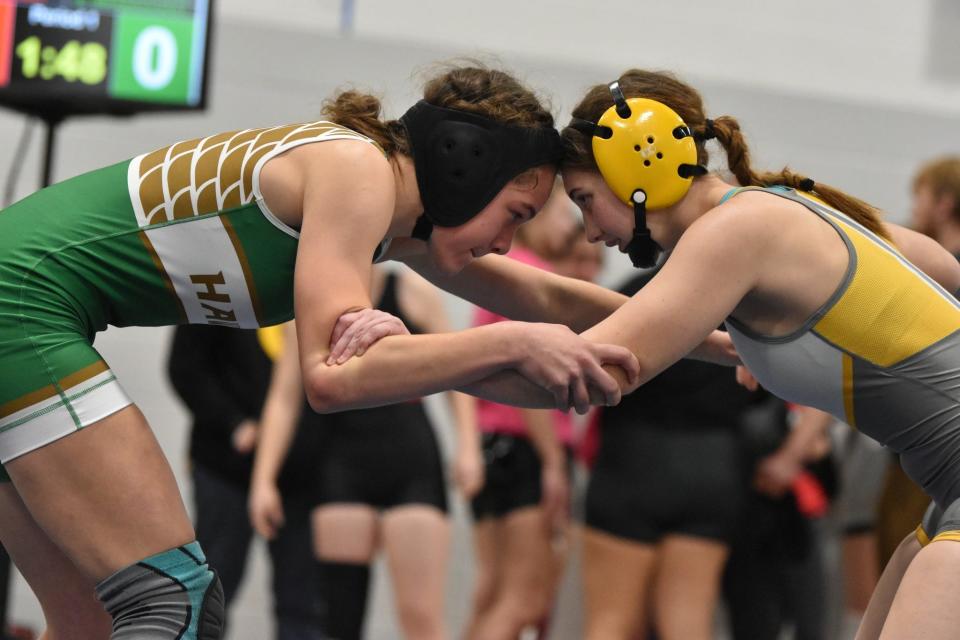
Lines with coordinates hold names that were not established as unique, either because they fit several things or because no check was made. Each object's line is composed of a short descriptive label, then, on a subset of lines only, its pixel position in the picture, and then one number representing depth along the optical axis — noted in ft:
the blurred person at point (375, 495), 28.53
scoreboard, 32.73
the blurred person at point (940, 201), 30.66
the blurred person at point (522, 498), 32.76
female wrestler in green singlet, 14.08
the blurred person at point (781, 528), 34.55
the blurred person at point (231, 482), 32.01
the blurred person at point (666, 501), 28.50
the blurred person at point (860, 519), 36.52
